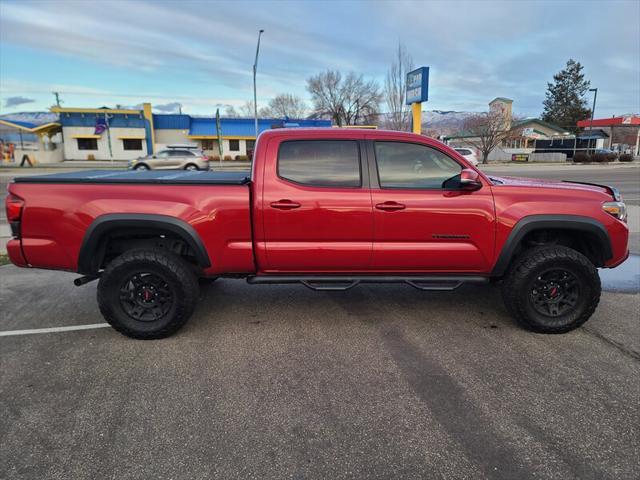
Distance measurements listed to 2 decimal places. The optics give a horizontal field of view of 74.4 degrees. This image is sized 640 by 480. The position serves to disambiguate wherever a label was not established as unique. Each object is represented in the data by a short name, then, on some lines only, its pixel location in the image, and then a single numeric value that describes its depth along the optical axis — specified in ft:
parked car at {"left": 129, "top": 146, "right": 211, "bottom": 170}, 77.25
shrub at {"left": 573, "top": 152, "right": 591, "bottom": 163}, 138.02
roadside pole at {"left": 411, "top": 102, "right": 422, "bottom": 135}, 75.37
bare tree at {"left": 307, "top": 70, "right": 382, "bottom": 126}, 191.31
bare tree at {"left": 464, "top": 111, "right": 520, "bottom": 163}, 142.10
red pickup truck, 11.93
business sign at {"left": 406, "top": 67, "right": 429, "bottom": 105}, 73.05
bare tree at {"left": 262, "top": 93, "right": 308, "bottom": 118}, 252.01
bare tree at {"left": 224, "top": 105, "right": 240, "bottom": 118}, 294.00
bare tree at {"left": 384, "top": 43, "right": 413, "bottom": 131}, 117.39
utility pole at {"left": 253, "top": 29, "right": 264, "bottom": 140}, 90.48
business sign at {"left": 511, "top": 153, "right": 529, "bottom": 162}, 163.84
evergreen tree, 258.98
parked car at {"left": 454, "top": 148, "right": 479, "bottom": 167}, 90.89
